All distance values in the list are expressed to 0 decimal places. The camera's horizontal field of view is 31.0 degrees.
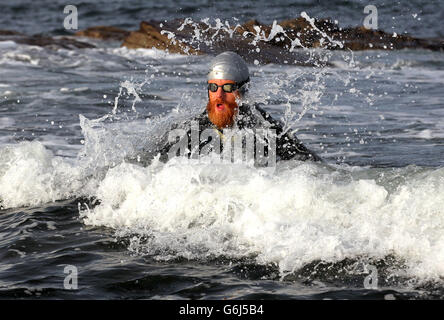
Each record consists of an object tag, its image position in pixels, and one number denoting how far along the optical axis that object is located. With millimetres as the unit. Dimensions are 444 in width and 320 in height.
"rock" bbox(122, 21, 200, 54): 18516
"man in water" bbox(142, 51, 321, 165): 8039
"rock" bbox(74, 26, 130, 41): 23208
